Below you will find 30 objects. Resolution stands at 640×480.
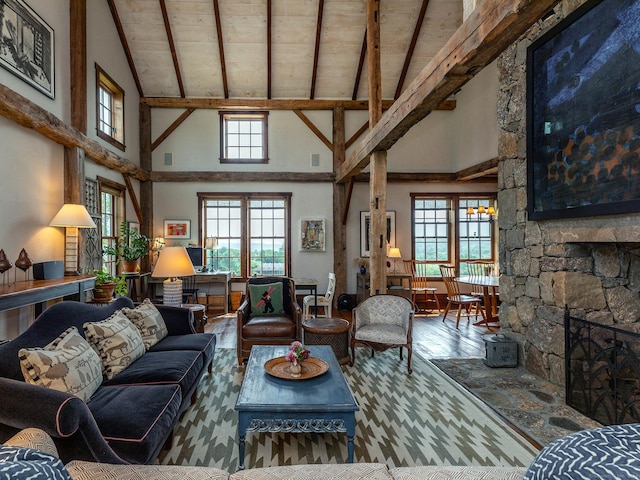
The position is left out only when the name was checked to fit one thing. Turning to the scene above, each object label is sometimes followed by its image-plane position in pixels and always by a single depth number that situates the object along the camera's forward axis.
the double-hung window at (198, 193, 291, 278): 8.29
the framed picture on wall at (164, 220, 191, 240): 8.08
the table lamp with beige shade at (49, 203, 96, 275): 4.62
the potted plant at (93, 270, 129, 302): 5.09
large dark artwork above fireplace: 2.76
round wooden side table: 4.34
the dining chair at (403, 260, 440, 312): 7.91
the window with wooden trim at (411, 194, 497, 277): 8.49
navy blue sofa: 1.70
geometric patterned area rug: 2.45
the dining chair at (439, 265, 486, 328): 6.45
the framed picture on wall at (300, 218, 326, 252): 8.32
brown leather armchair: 4.23
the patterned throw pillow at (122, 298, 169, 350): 3.31
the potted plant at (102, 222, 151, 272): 6.62
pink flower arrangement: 2.80
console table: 3.25
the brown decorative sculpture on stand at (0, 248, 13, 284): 3.70
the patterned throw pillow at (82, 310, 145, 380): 2.64
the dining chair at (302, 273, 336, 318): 5.86
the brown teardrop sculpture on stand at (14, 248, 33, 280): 4.00
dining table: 6.13
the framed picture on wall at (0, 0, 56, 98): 3.96
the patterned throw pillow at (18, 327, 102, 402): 1.99
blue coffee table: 2.29
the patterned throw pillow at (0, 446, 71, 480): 0.94
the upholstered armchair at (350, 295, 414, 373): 4.16
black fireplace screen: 2.76
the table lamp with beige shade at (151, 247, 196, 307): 4.21
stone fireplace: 3.39
